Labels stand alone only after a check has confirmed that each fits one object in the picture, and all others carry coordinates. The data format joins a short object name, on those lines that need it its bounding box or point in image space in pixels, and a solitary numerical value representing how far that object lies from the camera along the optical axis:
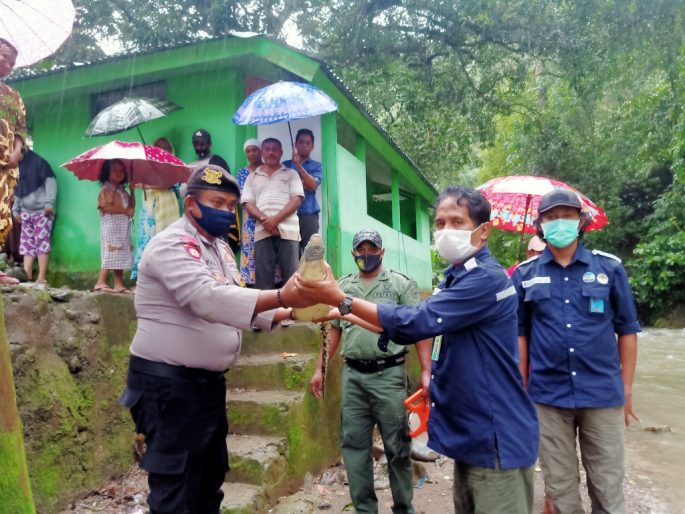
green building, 6.91
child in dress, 5.70
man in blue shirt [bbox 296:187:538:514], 2.33
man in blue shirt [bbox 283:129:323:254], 6.33
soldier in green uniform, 3.89
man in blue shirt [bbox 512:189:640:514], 3.19
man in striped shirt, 5.67
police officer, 2.29
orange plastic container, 3.11
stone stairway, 4.11
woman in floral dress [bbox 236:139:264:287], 6.38
